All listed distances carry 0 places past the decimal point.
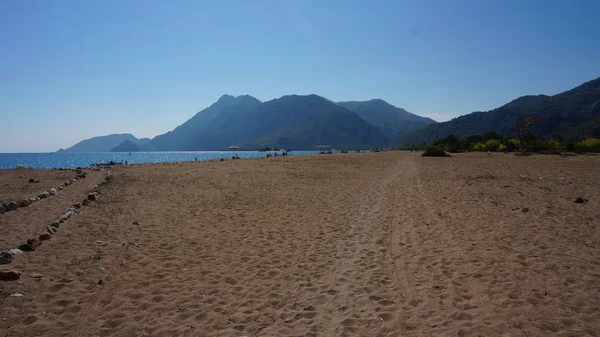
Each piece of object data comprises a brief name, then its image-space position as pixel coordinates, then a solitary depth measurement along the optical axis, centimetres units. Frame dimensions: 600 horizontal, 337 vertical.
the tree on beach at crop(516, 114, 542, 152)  4653
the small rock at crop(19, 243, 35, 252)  704
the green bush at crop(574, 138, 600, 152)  4332
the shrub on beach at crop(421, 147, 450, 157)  4890
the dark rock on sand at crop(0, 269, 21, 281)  559
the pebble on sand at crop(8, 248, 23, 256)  661
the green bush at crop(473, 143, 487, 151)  5662
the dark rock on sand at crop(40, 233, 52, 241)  783
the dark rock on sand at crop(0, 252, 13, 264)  627
